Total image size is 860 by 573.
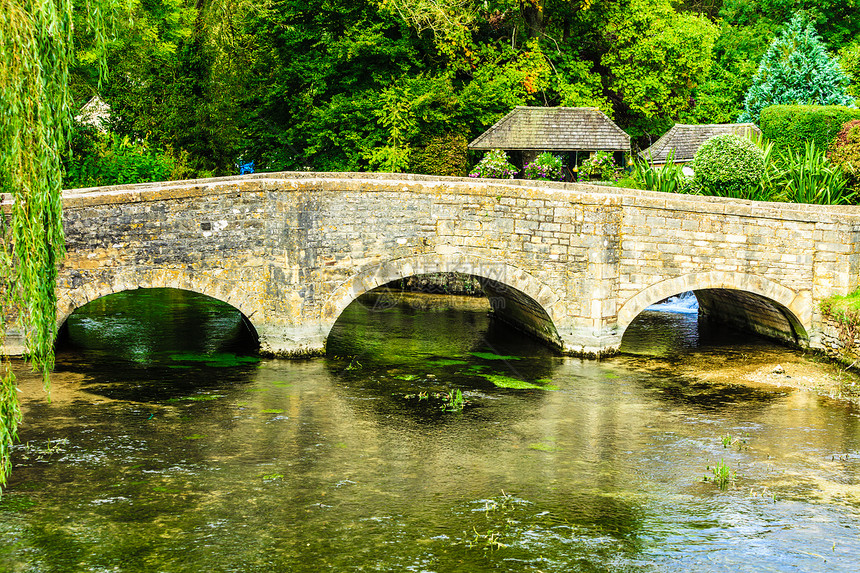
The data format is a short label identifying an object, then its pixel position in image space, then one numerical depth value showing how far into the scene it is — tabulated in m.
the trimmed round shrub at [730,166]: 17.08
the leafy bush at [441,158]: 23.53
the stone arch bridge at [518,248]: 15.19
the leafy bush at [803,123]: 19.75
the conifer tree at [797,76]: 27.56
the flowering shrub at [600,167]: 22.66
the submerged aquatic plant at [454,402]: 13.16
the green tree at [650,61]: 27.47
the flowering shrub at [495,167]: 22.25
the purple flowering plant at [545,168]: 22.28
